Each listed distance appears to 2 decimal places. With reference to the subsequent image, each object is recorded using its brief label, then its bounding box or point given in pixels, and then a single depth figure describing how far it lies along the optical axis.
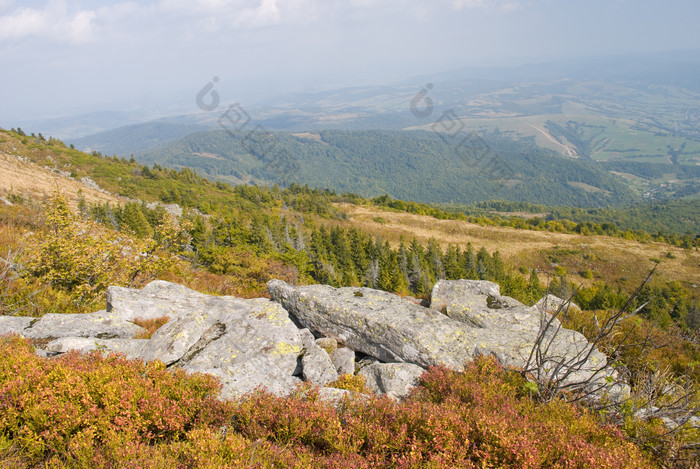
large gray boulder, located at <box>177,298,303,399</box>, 7.11
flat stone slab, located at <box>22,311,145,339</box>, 8.57
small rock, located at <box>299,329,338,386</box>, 8.04
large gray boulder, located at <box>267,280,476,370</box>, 8.73
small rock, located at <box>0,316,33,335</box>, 8.52
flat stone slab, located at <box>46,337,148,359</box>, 7.83
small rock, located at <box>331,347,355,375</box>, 8.77
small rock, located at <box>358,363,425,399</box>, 7.75
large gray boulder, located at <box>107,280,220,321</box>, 10.40
